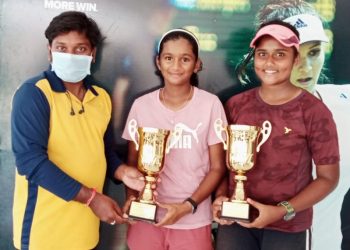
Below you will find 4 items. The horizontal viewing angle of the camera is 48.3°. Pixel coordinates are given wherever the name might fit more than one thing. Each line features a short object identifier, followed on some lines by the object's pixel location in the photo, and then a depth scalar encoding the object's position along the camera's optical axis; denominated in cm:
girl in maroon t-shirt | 185
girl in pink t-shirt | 201
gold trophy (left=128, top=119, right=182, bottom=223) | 185
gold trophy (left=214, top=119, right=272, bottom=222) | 180
